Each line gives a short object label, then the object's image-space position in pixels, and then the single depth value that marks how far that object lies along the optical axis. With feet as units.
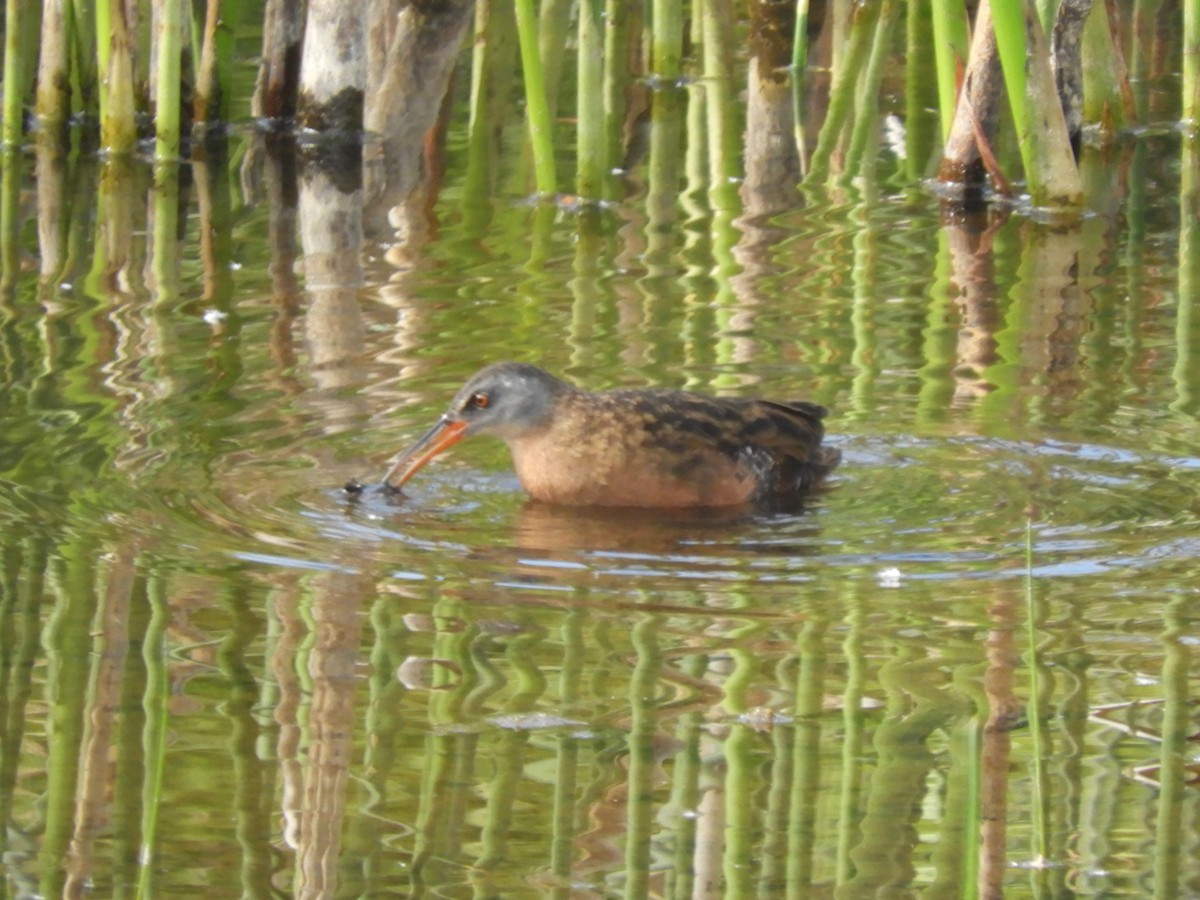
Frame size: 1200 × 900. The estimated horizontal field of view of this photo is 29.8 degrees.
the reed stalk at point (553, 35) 36.52
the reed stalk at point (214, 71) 39.14
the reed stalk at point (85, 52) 39.11
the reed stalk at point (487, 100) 36.42
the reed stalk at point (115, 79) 36.45
